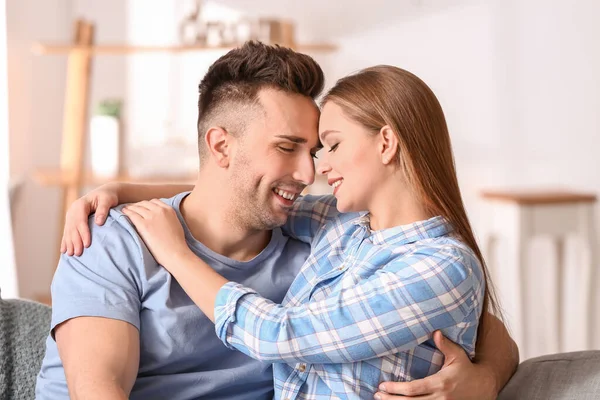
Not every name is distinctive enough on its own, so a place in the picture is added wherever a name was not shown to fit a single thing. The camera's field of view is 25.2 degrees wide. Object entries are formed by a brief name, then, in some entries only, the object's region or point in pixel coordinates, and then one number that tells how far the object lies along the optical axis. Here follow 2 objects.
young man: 1.94
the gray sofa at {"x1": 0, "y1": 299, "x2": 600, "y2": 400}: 2.02
